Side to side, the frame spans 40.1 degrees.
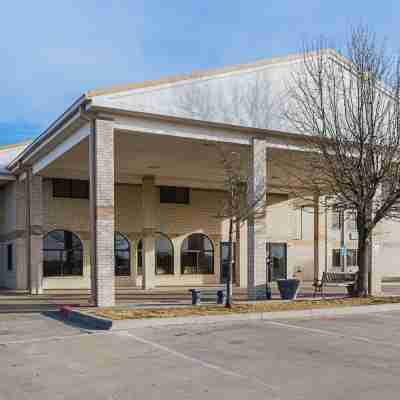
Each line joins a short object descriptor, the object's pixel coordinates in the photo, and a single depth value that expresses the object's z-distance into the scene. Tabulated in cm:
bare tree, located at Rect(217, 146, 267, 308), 1502
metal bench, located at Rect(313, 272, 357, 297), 2013
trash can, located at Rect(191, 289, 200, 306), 1618
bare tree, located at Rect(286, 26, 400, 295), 1764
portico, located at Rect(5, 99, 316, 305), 1533
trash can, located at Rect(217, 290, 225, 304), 1638
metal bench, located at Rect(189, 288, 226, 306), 1622
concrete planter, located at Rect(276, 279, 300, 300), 1794
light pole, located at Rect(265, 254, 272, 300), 1785
